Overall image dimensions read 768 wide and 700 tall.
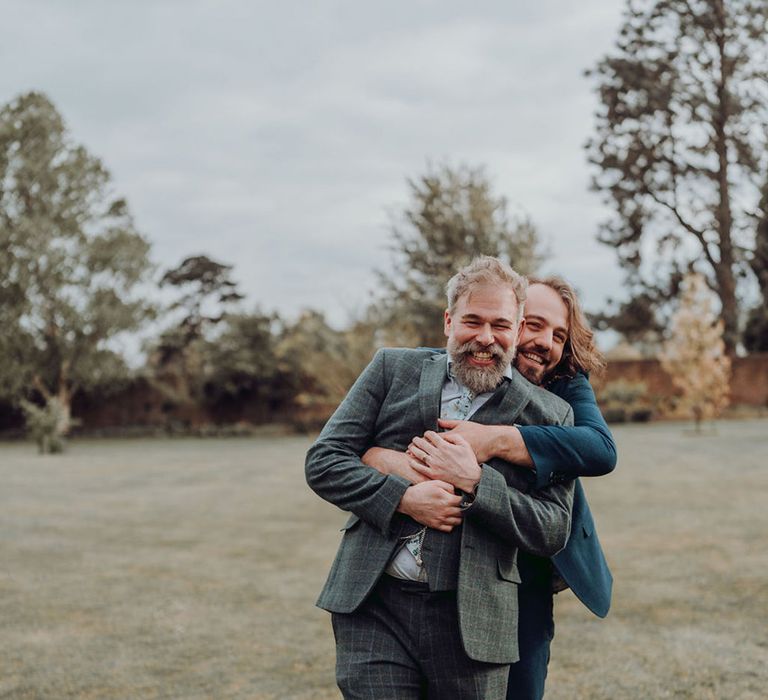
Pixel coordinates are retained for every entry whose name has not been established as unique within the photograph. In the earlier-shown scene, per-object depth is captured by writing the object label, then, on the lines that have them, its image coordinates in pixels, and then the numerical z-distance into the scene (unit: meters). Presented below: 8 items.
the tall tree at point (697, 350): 25.88
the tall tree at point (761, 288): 33.94
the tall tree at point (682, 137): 34.31
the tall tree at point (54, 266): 35.97
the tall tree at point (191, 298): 48.66
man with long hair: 2.57
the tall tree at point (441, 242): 17.17
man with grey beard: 2.47
